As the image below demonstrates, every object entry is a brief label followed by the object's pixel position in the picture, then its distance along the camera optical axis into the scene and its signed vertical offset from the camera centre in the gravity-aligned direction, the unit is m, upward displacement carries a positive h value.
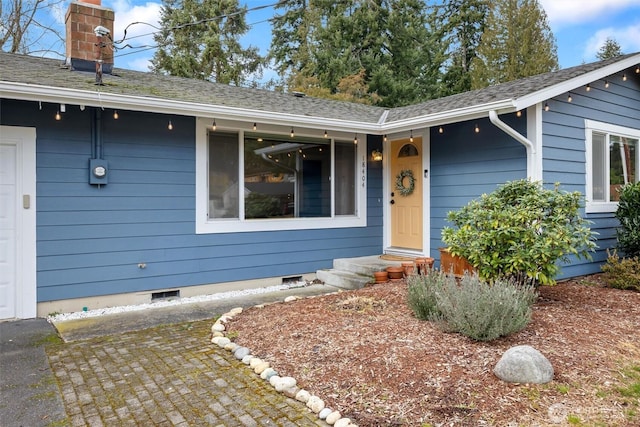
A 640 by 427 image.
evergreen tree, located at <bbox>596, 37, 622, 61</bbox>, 20.28 +7.87
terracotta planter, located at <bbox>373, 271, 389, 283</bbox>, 5.93 -0.87
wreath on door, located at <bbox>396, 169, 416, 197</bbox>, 6.99 +0.52
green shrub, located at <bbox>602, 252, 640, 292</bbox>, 5.39 -0.77
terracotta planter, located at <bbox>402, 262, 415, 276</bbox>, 5.88 -0.75
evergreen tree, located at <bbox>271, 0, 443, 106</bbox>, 16.09 +6.50
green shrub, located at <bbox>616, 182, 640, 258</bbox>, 5.89 -0.07
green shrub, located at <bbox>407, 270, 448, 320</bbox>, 3.95 -0.76
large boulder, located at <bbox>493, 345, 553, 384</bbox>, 2.74 -1.00
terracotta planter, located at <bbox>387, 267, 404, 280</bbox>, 5.98 -0.83
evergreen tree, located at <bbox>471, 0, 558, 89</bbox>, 18.03 +7.22
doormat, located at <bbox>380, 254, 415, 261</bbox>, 6.77 -0.70
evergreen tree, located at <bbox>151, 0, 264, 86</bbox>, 17.76 +7.21
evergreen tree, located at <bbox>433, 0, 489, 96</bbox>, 19.67 +8.70
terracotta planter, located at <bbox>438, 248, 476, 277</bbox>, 5.50 -0.66
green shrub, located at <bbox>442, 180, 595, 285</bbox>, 4.44 -0.23
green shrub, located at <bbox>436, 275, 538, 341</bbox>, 3.33 -0.78
